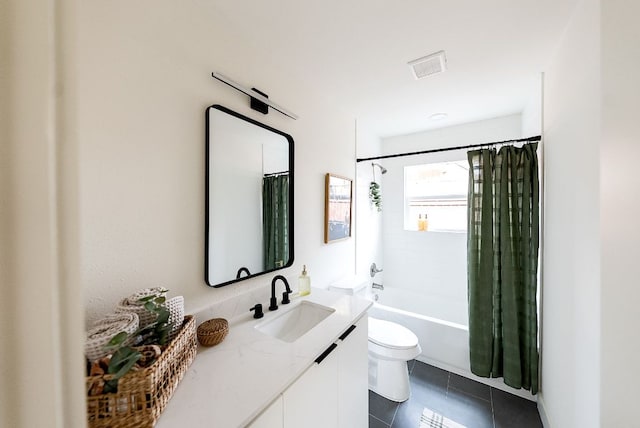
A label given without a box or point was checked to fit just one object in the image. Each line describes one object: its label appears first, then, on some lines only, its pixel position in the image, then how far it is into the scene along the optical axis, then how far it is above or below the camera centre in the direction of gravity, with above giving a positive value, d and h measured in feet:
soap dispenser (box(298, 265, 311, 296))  4.86 -1.51
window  8.62 +0.60
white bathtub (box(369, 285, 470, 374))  6.38 -3.51
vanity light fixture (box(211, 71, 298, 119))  3.72 +2.09
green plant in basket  1.88 -1.21
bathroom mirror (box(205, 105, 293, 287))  3.71 +0.25
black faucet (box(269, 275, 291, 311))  4.27 -1.51
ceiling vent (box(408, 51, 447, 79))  4.66 +3.08
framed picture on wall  6.24 +0.13
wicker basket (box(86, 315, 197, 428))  1.82 -1.54
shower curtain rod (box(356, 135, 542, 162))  5.32 +1.68
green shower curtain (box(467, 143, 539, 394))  5.42 -1.25
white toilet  5.44 -3.50
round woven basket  3.10 -1.62
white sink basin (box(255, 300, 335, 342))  4.14 -2.01
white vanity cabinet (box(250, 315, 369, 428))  2.56 -2.39
